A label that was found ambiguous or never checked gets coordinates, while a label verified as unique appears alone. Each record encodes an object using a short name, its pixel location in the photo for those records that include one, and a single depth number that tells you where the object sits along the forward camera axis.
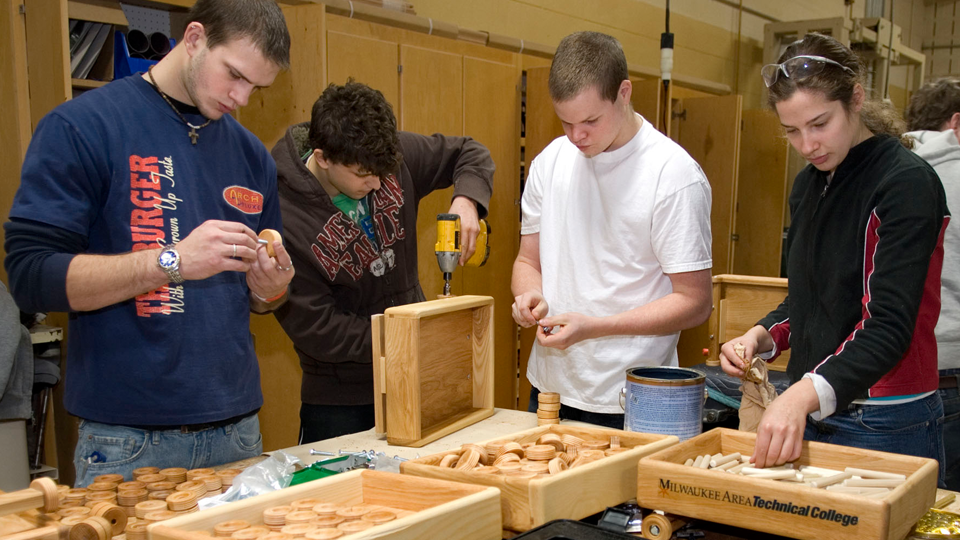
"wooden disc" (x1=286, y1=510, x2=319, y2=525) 1.08
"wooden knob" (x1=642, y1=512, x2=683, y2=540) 1.17
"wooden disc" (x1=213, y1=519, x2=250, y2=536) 1.05
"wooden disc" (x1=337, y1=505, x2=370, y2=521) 1.09
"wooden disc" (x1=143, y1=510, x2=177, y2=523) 1.20
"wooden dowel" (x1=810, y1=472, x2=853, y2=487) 1.18
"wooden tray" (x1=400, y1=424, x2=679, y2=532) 1.15
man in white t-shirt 1.77
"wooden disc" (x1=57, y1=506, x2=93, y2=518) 1.17
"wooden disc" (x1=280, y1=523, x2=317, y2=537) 1.04
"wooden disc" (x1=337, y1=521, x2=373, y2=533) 1.03
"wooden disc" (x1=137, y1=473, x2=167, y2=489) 1.33
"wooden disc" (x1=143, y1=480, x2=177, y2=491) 1.30
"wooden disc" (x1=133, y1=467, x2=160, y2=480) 1.36
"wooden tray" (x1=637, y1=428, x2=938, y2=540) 1.06
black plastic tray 1.07
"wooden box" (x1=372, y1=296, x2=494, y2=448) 1.71
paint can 1.45
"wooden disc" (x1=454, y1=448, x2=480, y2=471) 1.29
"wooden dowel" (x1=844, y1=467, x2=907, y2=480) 1.21
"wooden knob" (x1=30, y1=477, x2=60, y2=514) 0.99
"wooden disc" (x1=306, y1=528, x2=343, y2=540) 1.00
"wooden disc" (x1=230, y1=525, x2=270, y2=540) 1.03
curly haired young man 2.06
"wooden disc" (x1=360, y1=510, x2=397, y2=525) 1.09
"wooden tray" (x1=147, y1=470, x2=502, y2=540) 1.01
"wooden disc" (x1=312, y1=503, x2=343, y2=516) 1.10
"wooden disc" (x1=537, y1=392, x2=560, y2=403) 1.69
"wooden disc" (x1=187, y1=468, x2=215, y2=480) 1.37
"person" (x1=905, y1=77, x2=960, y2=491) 2.08
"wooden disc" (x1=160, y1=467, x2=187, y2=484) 1.35
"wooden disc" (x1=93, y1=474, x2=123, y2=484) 1.34
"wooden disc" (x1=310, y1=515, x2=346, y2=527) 1.06
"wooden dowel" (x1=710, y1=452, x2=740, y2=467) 1.27
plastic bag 1.29
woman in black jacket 1.31
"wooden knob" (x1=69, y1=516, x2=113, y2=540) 1.12
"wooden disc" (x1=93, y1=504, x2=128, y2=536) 1.18
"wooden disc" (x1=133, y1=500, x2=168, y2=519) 1.21
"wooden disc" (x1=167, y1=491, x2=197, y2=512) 1.23
